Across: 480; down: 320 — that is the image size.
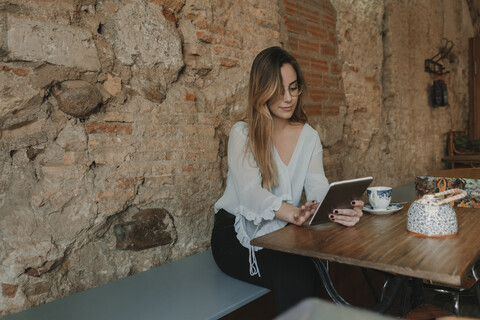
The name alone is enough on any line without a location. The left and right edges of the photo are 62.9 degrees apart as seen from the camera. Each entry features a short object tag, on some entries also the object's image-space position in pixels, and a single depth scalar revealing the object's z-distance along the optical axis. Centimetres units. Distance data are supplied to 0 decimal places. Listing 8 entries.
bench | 156
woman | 164
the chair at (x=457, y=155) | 581
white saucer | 174
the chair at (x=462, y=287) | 174
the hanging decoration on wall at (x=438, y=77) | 574
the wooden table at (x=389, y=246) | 109
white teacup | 175
